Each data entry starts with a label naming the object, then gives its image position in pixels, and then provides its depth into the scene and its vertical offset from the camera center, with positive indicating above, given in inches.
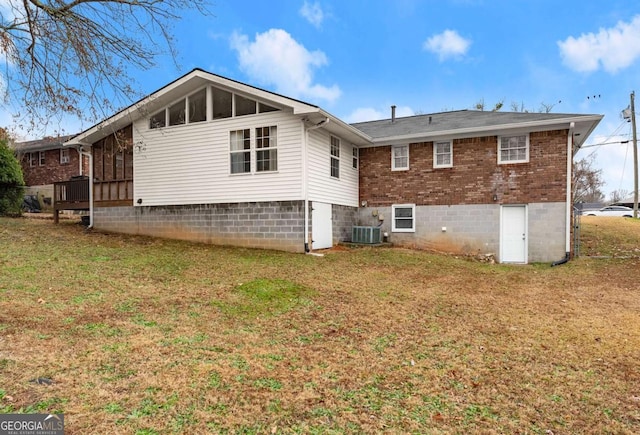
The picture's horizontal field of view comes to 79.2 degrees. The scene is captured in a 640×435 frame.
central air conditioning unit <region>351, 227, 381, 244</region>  570.3 -32.0
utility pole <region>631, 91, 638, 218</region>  1039.6 +158.6
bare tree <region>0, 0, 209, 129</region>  321.7 +141.4
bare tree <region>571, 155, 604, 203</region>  1351.7 +132.8
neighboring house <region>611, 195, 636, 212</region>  1748.4 +46.0
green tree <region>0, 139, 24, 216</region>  703.1 +58.5
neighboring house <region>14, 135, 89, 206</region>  970.7 +129.5
